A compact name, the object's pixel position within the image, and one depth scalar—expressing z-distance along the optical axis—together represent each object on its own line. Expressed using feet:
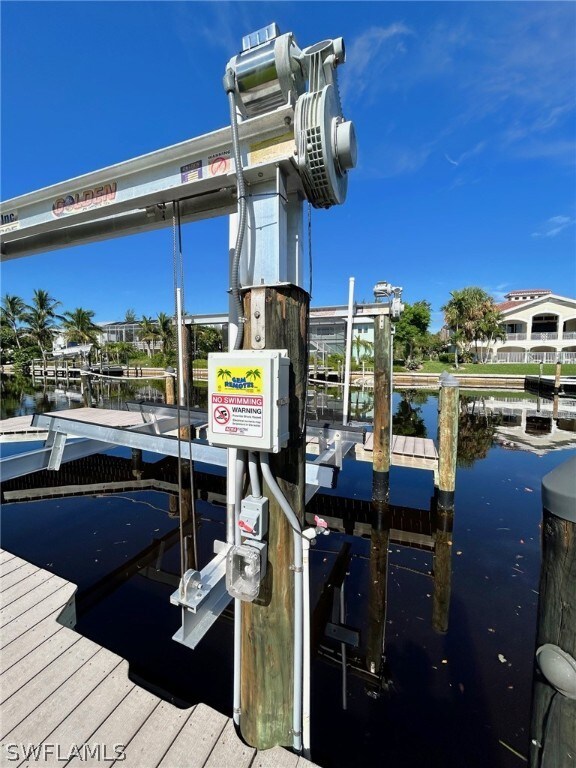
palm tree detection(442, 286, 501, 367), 116.37
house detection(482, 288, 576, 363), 115.14
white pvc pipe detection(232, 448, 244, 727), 5.88
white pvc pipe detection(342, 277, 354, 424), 22.77
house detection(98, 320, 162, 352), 190.39
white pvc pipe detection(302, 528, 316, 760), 5.89
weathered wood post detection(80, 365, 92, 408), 37.21
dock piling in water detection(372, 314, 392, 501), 21.40
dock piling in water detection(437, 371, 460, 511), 19.45
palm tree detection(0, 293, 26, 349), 132.98
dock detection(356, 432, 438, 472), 22.06
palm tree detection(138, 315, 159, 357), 145.89
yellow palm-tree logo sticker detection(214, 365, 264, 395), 5.31
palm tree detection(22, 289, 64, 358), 127.54
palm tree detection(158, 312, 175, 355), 138.88
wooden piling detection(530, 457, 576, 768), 3.42
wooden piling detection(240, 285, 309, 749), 5.79
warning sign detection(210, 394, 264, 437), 5.36
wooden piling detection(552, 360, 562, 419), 67.21
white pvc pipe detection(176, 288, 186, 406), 7.10
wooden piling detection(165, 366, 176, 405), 34.99
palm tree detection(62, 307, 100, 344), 128.36
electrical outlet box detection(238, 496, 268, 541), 5.60
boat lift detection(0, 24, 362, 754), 5.41
